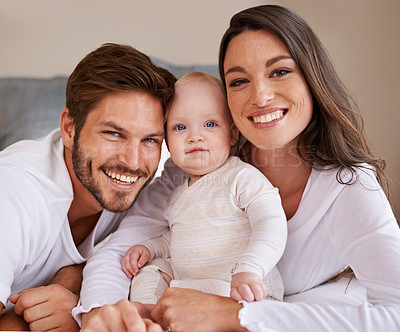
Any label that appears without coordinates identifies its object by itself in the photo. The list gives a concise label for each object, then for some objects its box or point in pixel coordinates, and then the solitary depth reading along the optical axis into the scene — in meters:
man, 1.35
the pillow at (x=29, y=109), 2.38
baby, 1.24
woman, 1.15
